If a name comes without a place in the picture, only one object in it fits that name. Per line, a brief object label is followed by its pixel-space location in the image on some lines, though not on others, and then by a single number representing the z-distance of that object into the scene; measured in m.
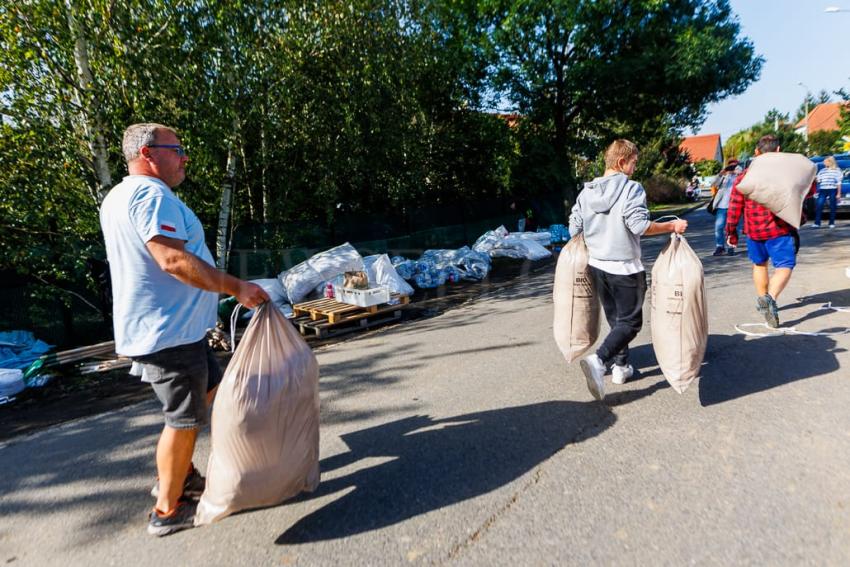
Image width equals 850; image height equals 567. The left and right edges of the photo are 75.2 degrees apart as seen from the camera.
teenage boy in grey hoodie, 3.59
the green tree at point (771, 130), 45.07
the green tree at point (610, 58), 15.23
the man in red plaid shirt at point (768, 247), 5.18
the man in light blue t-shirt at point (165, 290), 2.31
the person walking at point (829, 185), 12.64
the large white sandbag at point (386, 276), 8.39
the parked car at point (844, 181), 14.61
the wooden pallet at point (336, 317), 6.82
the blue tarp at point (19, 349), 5.83
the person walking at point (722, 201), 10.07
